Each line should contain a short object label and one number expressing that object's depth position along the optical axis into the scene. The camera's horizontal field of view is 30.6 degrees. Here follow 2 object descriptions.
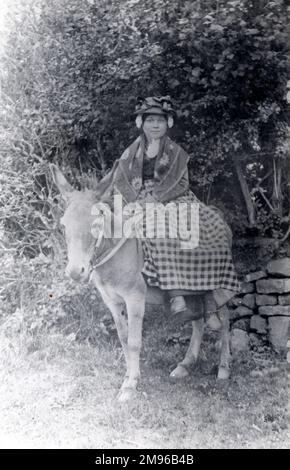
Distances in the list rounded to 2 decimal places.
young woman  4.73
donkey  4.09
